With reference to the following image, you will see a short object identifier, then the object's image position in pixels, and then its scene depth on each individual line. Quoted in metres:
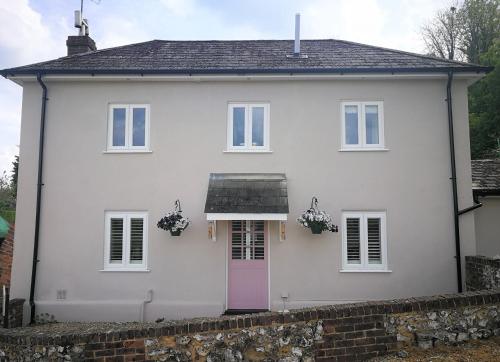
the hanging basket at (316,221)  9.62
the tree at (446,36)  31.40
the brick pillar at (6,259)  11.64
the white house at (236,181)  10.13
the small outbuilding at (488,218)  11.55
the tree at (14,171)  33.64
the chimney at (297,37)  11.88
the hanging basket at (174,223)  9.77
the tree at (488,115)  23.28
